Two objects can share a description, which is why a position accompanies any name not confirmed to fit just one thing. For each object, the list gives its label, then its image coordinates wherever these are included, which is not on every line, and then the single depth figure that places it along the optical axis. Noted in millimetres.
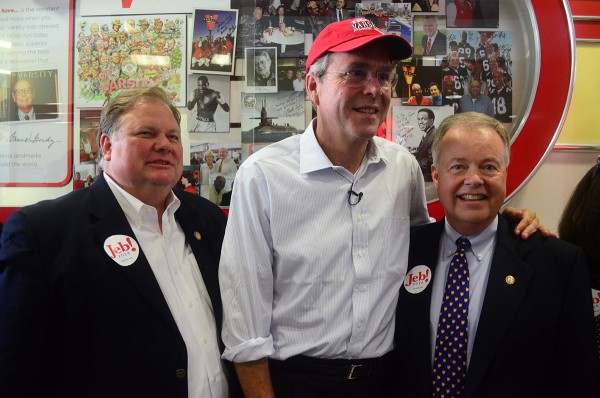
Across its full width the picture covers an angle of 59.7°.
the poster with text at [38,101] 2389
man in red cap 1586
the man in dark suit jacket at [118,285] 1414
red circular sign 2166
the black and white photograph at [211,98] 2334
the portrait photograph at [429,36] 2303
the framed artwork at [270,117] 2303
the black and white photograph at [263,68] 2309
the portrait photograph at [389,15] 2275
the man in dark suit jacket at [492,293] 1463
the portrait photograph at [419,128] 2275
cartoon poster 2338
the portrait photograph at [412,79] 2291
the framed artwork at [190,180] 2328
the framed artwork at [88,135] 2381
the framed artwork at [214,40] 2309
